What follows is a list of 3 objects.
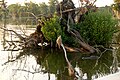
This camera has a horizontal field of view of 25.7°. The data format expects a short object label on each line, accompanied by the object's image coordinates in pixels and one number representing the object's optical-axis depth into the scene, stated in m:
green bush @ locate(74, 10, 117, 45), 12.14
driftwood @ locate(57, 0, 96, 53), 11.79
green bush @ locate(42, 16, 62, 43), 11.84
